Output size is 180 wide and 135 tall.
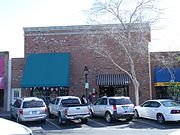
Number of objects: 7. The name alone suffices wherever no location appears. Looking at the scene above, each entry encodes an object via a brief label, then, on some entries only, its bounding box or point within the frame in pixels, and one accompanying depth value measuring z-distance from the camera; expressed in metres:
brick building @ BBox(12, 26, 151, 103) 18.91
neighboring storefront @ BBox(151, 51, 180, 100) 17.81
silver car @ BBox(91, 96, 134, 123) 13.26
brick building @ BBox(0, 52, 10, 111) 19.69
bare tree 16.78
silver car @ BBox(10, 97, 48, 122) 12.75
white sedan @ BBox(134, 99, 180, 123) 12.33
